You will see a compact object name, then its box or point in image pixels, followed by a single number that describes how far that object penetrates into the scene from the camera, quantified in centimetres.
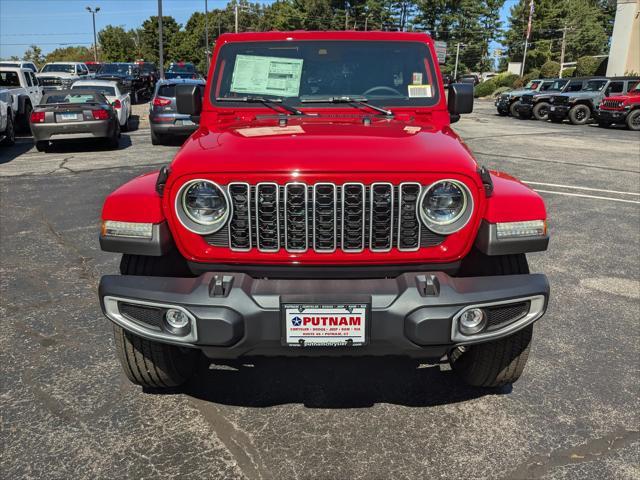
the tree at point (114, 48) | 6762
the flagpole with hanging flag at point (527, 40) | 5541
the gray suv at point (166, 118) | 1326
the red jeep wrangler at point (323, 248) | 246
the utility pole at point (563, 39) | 7000
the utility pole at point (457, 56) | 7977
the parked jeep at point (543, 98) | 2348
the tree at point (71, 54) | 7888
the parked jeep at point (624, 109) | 2047
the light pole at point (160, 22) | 2425
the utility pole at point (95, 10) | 6256
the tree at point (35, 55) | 7539
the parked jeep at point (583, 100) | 2183
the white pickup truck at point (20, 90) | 1482
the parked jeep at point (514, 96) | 2541
